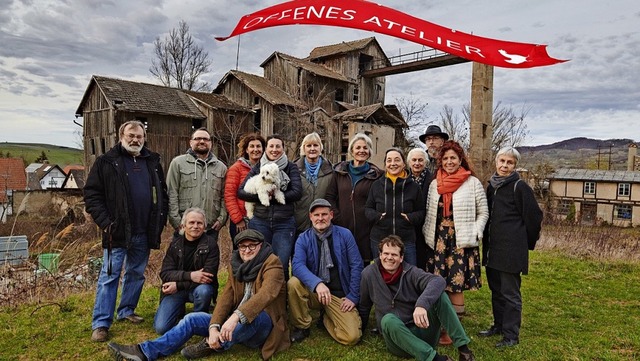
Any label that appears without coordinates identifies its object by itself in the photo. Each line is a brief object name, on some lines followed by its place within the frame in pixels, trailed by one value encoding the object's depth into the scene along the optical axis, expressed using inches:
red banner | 218.4
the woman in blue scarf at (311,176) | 187.3
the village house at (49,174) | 1898.4
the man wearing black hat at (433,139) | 191.5
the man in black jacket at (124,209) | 163.9
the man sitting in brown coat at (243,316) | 142.5
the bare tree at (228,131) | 887.7
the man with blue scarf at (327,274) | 163.5
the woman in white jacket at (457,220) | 159.8
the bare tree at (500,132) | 860.0
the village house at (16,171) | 1284.7
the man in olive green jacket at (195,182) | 185.6
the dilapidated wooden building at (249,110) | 821.2
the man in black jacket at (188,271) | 166.9
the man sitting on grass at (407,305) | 135.3
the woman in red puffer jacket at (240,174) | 187.3
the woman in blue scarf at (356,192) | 183.8
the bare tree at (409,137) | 1002.5
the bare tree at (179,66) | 1283.2
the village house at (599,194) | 1291.8
